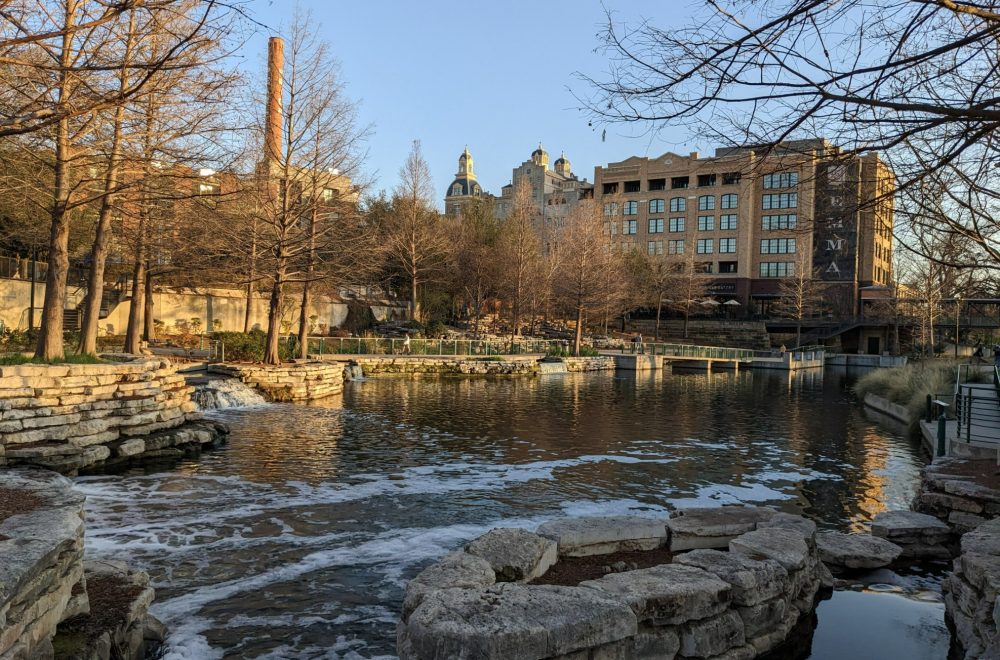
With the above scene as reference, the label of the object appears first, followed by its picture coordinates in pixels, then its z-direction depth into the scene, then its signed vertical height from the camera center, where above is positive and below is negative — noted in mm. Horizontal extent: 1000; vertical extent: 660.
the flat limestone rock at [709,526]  7078 -1847
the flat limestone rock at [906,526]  8516 -2096
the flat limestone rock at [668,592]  5059 -1828
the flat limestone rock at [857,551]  7766 -2227
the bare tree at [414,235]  45000 +6780
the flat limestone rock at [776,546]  6223 -1813
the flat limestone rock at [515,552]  5828 -1835
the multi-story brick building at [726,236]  71750 +12556
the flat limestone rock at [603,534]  6711 -1854
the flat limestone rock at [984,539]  6246 -1696
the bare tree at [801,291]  65250 +5997
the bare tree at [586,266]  43844 +5203
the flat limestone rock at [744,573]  5609 -1846
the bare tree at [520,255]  46719 +6140
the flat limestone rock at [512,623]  4195 -1766
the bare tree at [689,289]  67250 +5794
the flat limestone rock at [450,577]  5086 -1833
